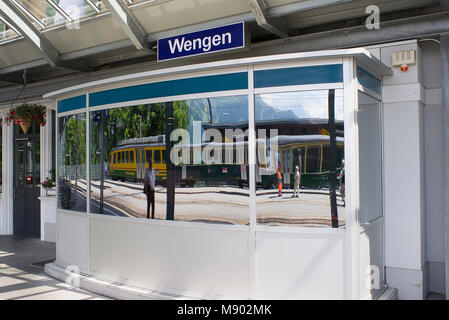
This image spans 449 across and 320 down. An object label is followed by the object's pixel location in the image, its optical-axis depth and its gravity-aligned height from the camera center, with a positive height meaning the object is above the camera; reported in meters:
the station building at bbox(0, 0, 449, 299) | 4.08 +0.09
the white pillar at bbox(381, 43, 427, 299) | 4.69 -0.19
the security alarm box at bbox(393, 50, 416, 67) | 4.67 +1.11
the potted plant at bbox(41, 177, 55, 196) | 8.16 -0.33
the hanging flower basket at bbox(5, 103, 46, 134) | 7.80 +0.93
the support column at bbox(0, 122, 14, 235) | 9.27 -0.45
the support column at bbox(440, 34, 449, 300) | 4.55 +0.43
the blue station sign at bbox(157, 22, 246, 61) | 5.36 +1.55
